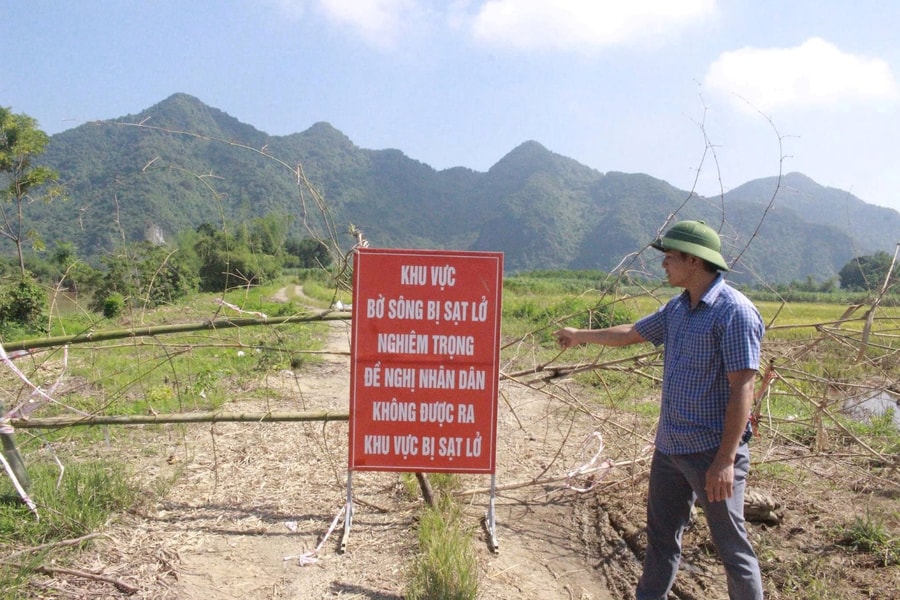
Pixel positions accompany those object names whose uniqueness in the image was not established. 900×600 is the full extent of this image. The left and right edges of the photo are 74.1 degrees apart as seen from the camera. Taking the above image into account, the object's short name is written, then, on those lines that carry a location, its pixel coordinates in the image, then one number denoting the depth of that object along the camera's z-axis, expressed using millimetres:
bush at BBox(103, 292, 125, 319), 14209
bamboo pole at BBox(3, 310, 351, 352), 3252
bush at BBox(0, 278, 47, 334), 13609
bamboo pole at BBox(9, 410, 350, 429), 3387
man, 2125
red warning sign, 3102
